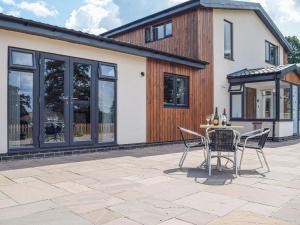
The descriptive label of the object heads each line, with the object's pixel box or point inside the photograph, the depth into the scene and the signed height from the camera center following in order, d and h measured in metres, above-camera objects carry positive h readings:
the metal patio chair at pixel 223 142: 3.95 -0.50
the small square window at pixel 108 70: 6.23 +1.14
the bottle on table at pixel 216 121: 4.73 -0.17
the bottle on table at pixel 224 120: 4.83 -0.16
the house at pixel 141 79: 5.06 +1.01
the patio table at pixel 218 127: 4.32 -0.28
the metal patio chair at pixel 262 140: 4.17 -0.50
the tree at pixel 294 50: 26.77 +7.12
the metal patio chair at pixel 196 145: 4.34 -0.61
